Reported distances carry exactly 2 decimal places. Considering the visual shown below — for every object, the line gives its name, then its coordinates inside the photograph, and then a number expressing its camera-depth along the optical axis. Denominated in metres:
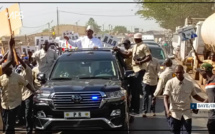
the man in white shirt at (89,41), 10.95
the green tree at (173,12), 51.56
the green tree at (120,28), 132.88
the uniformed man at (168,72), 9.12
